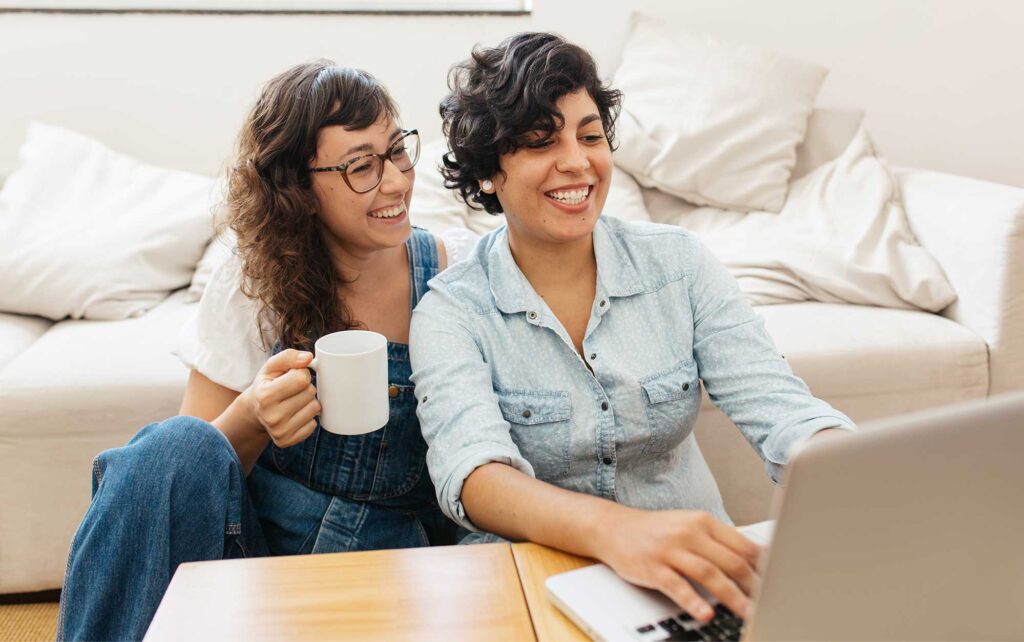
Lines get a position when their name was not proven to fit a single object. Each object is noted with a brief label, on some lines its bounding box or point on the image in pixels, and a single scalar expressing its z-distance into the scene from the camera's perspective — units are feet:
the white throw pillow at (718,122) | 7.87
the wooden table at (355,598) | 2.61
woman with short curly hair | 3.90
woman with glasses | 4.30
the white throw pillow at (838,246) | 6.73
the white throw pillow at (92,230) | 6.83
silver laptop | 1.83
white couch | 5.73
